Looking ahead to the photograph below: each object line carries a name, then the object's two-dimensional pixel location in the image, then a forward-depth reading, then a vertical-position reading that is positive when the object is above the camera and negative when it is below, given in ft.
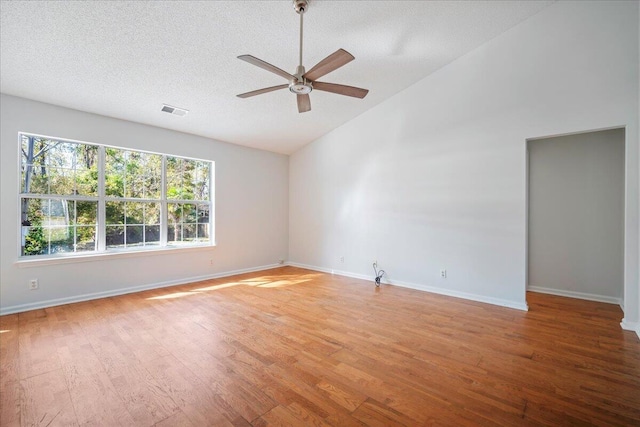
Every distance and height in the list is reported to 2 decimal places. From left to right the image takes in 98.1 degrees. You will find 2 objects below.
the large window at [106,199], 12.18 +0.80
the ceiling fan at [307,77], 7.73 +4.13
